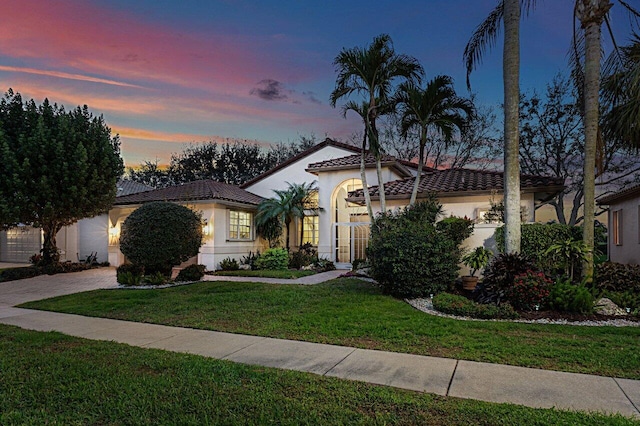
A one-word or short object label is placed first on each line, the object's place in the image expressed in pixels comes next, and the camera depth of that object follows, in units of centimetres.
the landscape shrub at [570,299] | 722
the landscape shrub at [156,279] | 1273
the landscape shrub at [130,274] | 1264
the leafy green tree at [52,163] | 1416
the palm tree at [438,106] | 1216
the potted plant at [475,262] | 1004
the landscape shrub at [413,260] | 919
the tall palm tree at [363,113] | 1341
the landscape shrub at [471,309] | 721
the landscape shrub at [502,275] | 801
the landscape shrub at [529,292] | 750
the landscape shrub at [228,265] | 1694
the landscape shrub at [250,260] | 1783
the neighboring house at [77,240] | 2050
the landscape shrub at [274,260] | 1681
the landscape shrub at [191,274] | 1364
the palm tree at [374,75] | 1249
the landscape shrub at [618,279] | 848
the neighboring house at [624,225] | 1296
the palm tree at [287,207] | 1781
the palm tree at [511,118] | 909
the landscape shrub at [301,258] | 1720
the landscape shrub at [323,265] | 1654
